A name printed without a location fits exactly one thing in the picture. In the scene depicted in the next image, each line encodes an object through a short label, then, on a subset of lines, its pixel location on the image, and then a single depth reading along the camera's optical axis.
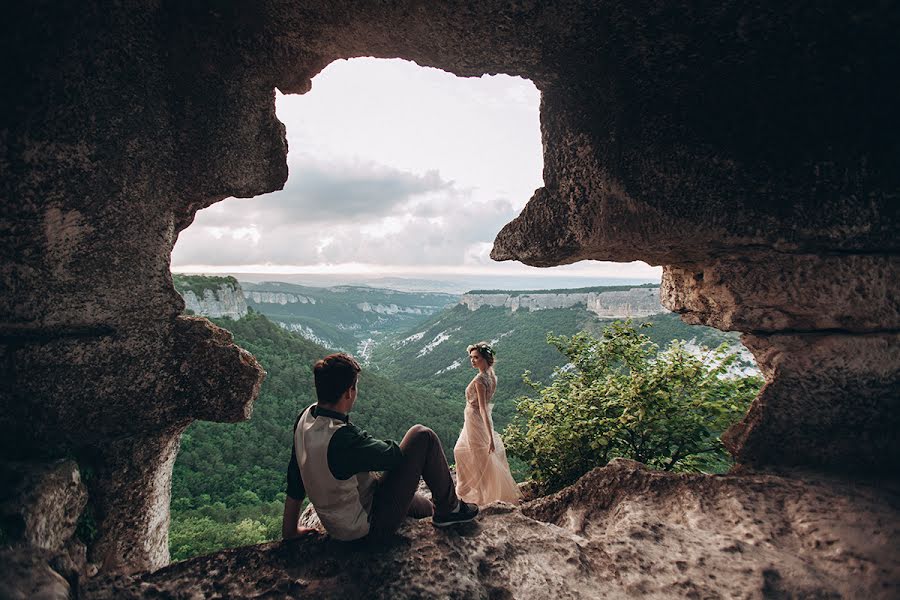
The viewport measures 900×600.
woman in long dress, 4.18
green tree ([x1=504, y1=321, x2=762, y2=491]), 4.40
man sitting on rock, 2.10
